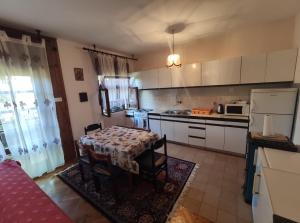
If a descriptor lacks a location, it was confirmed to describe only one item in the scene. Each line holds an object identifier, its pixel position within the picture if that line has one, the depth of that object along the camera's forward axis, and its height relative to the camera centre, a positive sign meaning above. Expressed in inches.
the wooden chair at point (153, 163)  77.4 -40.8
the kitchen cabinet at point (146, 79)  157.9 +11.5
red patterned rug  69.3 -58.6
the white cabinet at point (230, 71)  114.1 +10.6
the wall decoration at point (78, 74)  126.0 +16.4
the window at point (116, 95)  144.8 -4.6
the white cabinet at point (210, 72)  123.0 +11.2
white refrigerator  90.6 -16.1
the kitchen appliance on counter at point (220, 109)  130.2 -21.3
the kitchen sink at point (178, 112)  145.6 -25.3
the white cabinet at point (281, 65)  96.2 +11.1
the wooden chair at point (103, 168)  71.6 -40.7
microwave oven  115.5 -20.3
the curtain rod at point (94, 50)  128.0 +37.9
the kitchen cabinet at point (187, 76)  132.5 +10.7
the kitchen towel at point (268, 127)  66.8 -20.4
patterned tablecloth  75.3 -30.0
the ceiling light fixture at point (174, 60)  108.2 +20.3
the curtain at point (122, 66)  160.6 +26.9
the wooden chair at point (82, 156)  89.4 -41.0
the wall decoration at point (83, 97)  129.5 -3.8
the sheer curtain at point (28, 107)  87.6 -7.1
